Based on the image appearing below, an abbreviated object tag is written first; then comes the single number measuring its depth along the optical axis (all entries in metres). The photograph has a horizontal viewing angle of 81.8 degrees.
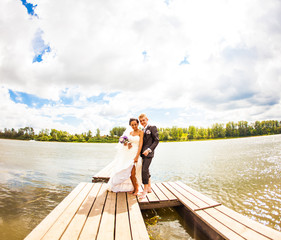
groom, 5.01
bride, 5.19
